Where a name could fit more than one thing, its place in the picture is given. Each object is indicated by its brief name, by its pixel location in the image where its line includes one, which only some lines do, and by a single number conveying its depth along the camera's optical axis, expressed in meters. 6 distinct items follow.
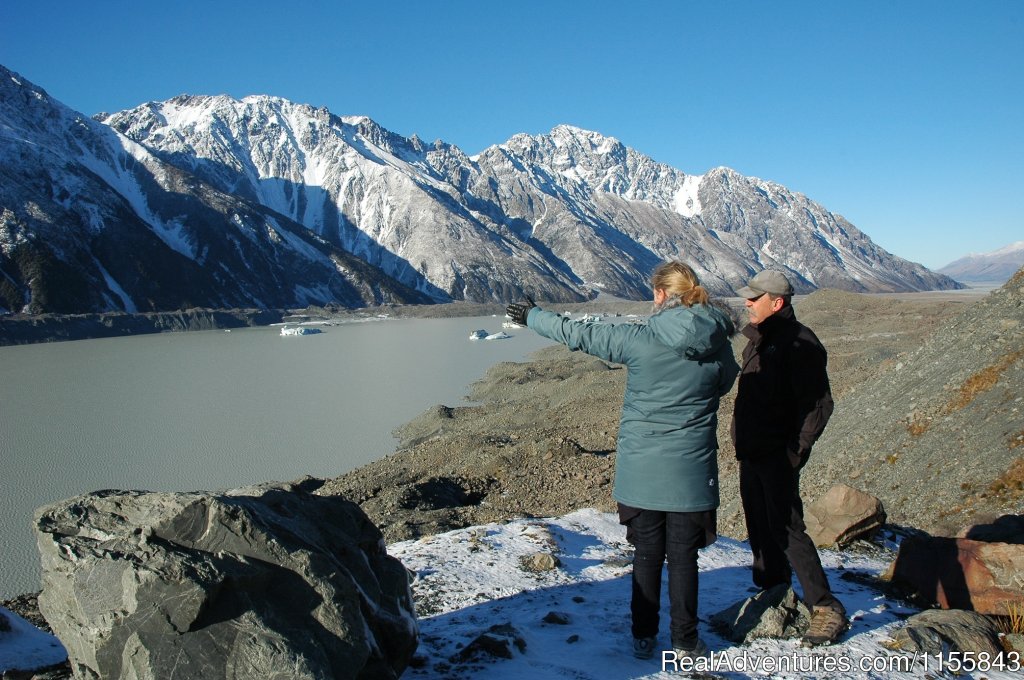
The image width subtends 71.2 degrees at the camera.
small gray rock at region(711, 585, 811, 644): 3.67
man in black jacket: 3.69
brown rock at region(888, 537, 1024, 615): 3.92
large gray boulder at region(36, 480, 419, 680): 2.59
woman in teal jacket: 3.29
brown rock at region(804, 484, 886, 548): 5.58
